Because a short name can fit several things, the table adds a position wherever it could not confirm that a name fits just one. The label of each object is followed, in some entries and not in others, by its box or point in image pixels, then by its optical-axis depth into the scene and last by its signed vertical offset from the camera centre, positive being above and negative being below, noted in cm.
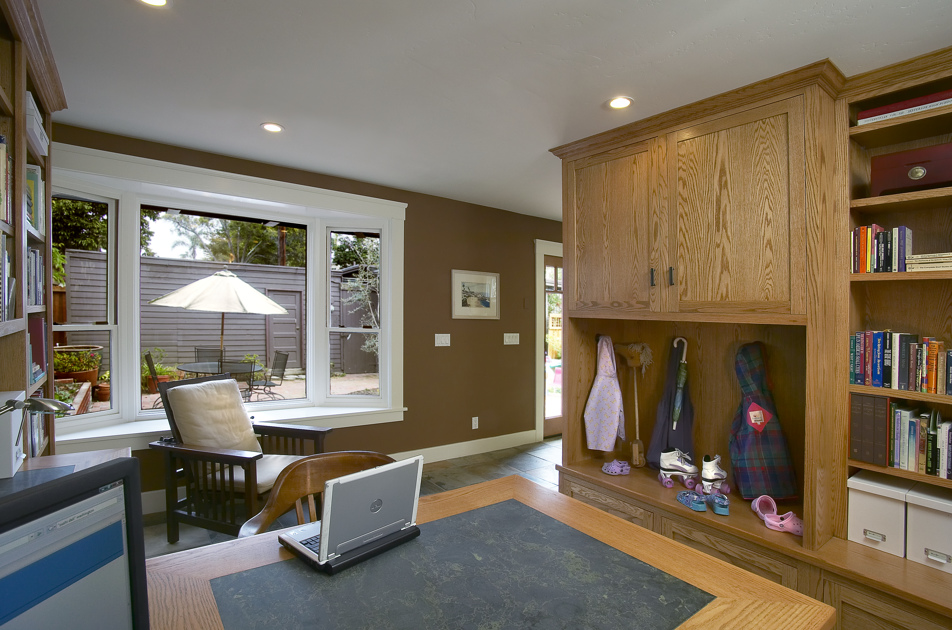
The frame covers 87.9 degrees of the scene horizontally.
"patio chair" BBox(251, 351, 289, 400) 382 -51
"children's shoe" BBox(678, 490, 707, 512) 235 -88
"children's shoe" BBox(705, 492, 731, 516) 229 -87
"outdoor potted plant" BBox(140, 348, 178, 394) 336 -41
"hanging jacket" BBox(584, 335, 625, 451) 292 -54
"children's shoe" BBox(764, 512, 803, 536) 212 -89
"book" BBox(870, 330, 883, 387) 202 -17
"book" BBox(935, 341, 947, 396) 187 -20
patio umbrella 340 +13
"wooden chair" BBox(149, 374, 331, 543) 259 -76
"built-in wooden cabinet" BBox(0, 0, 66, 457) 157 +44
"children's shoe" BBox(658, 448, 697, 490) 261 -81
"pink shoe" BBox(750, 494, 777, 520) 226 -87
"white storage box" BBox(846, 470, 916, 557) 194 -78
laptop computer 112 -50
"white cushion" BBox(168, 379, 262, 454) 280 -59
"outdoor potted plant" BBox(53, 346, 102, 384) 300 -30
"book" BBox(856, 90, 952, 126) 188 +83
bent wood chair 153 -53
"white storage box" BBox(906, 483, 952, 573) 183 -79
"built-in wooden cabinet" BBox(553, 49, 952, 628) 196 +22
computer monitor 46 -25
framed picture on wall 452 +20
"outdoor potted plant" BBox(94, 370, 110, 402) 316 -48
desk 101 -61
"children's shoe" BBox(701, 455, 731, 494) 248 -81
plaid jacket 237 -63
